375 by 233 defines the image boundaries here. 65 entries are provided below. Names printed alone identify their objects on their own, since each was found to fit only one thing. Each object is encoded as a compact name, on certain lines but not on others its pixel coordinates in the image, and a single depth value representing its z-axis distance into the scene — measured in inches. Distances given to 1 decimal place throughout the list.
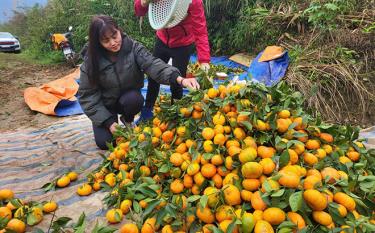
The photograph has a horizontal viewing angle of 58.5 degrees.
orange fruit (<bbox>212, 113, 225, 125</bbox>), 64.7
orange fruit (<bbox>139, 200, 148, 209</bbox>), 58.8
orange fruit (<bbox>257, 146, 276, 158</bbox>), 56.0
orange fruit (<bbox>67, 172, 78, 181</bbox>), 80.5
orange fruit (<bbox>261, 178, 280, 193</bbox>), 48.9
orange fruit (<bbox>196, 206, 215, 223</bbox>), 51.8
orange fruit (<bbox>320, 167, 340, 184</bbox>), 52.7
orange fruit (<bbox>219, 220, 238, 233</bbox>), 47.6
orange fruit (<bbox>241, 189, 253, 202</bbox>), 51.4
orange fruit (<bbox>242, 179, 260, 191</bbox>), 51.7
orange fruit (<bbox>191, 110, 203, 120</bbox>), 70.2
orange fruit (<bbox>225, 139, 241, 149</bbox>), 58.9
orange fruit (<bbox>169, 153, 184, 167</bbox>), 61.8
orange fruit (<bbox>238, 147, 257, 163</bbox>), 53.7
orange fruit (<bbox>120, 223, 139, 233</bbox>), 53.9
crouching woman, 85.8
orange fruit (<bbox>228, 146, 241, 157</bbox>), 56.3
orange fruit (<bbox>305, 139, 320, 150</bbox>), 61.1
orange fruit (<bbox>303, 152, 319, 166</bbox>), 57.2
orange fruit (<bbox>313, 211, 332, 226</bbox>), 47.1
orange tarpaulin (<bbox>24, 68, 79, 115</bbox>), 162.3
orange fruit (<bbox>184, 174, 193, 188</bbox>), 59.1
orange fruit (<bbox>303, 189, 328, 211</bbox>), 46.7
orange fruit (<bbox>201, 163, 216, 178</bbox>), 57.6
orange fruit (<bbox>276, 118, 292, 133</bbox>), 60.7
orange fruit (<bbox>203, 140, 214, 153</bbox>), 60.5
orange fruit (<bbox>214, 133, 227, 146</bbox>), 60.4
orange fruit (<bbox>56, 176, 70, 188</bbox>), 77.7
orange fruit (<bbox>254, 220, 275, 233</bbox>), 44.8
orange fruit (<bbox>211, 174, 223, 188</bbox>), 57.0
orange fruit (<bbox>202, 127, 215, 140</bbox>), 62.3
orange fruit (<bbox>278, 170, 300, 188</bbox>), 48.8
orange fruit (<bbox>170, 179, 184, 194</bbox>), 59.3
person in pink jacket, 106.7
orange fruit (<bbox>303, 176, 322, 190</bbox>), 49.1
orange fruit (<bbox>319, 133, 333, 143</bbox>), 64.7
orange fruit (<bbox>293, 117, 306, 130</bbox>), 63.1
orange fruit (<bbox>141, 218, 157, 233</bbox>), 54.0
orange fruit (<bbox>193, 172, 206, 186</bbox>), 57.7
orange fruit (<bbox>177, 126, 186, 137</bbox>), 69.2
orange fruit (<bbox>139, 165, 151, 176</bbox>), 65.9
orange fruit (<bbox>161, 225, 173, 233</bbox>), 53.1
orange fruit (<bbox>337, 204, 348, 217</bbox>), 48.1
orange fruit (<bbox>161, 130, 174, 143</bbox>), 71.7
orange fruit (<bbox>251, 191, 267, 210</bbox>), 48.7
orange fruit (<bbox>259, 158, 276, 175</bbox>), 52.6
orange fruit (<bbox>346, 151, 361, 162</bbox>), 64.7
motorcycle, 259.0
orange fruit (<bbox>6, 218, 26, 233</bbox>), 57.7
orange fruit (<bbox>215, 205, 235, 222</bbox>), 49.9
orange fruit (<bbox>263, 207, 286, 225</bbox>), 46.6
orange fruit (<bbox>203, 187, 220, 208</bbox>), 52.3
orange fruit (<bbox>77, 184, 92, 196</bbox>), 72.2
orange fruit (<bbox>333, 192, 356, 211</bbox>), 49.7
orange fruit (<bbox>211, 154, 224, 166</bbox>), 58.1
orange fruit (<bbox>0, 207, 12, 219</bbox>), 60.9
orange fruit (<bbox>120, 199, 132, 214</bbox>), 60.6
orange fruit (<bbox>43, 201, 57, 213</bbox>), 66.7
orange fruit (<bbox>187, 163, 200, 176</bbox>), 58.6
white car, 398.9
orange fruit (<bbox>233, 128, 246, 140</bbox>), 60.7
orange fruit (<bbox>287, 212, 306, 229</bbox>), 46.5
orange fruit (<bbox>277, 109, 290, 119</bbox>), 63.2
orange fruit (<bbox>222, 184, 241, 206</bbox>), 51.3
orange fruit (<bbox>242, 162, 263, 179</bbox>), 51.4
